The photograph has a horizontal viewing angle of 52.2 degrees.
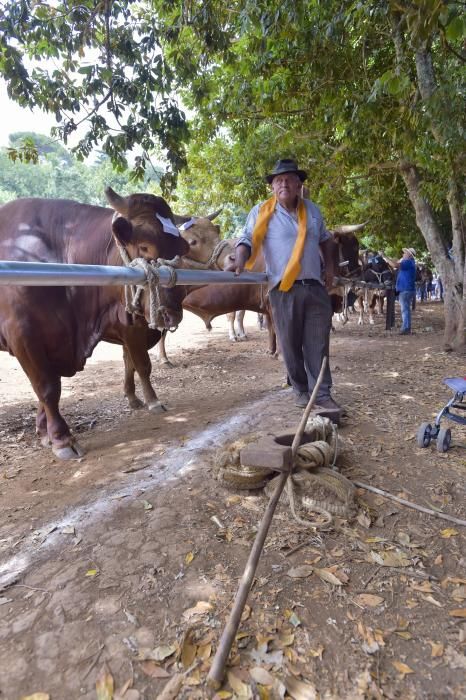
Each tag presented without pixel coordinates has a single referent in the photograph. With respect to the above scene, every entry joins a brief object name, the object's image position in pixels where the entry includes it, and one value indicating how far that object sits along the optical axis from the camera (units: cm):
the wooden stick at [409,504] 259
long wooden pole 161
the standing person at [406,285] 1181
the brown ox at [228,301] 798
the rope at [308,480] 258
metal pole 211
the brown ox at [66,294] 374
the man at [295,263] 400
